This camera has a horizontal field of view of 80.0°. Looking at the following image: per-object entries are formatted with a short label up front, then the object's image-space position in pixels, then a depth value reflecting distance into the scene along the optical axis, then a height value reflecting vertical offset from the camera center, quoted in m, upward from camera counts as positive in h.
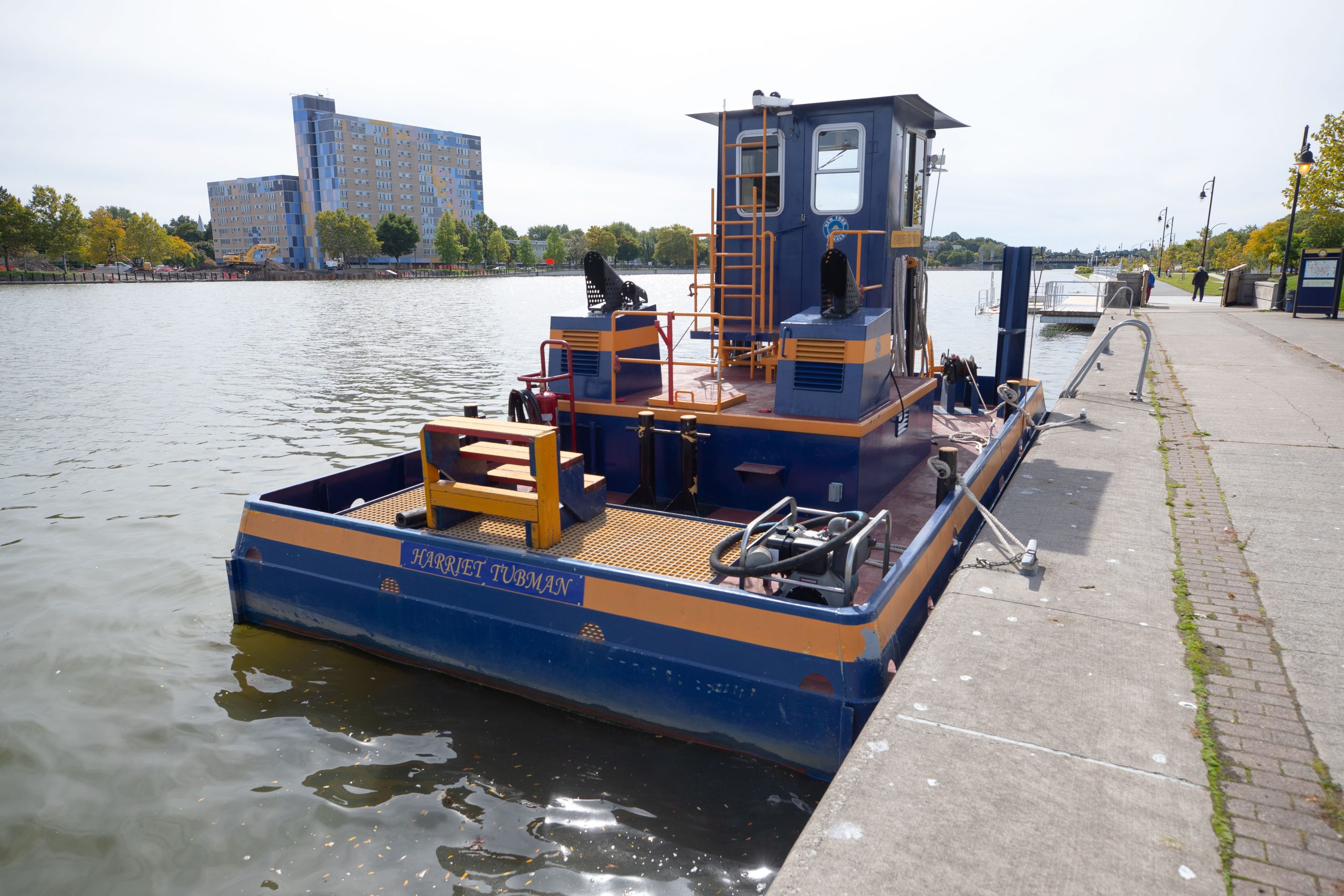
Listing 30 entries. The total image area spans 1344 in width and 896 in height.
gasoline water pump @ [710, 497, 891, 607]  4.38 -1.43
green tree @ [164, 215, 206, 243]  177.38 +15.17
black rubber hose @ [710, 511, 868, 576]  4.31 -1.39
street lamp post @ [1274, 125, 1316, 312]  27.20 +1.77
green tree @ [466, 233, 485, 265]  154.00 +9.30
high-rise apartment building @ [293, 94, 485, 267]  151.62 +25.76
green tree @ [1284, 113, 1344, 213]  30.17 +4.80
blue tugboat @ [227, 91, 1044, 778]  4.55 -1.53
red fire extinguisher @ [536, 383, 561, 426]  6.79 -0.89
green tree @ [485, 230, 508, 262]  160.75 +10.28
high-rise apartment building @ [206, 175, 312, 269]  158.25 +16.55
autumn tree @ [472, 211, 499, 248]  161.50 +14.46
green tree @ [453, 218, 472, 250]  159.27 +13.57
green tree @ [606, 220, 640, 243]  174.75 +15.41
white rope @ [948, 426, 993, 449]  9.38 -1.62
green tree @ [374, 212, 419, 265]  139.50 +11.18
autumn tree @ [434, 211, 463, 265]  144.50 +9.59
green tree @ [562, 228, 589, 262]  173.00 +11.99
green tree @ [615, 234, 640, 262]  164.38 +10.34
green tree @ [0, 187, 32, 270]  96.75 +8.95
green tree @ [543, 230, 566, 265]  173.38 +11.35
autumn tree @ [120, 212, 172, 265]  134.12 +10.25
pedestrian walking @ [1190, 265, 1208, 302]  38.06 +0.98
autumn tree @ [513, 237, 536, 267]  169.88 +9.78
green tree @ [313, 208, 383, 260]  135.75 +10.94
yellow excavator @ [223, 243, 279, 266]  152.38 +8.44
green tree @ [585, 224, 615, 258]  146.38 +11.12
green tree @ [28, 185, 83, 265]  101.75 +9.73
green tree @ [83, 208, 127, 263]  129.00 +9.80
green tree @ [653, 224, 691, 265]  156.12 +10.35
